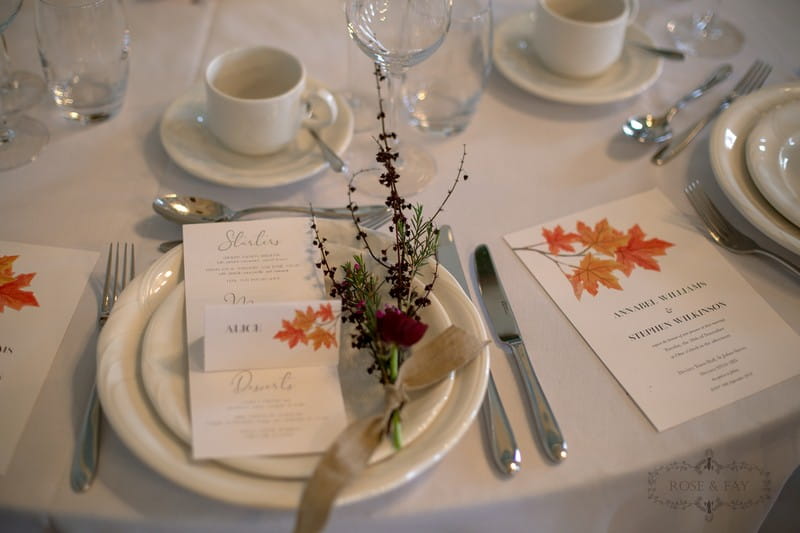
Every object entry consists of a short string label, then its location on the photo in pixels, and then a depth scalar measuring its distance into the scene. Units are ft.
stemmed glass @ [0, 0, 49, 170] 3.03
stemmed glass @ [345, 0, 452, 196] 2.81
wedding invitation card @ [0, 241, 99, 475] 2.19
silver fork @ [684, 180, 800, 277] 2.85
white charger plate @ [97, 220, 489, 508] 1.81
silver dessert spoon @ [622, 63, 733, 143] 3.38
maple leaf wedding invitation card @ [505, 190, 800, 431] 2.40
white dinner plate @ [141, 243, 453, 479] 1.88
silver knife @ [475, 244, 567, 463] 2.16
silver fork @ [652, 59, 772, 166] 3.30
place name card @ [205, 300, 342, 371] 2.10
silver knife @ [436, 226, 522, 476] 2.09
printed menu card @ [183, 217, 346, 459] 1.96
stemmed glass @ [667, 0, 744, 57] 3.95
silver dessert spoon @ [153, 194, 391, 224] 2.76
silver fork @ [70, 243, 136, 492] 1.98
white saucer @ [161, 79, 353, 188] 2.94
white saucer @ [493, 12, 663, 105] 3.49
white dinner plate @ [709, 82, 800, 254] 2.77
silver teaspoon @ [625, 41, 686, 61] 3.65
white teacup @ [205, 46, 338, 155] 2.87
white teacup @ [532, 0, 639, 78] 3.37
